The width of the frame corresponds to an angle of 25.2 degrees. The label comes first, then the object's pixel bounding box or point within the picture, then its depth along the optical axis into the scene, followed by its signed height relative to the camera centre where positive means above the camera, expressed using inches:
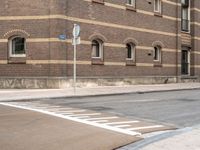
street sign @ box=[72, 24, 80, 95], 904.9 +73.5
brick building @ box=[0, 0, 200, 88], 1064.8 +73.9
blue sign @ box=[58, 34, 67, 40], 1055.0 +76.1
